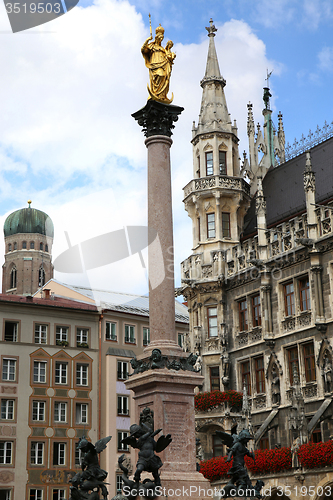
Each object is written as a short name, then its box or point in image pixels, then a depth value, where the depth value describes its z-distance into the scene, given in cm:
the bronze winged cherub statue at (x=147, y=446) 1728
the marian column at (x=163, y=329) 1944
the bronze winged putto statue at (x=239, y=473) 1869
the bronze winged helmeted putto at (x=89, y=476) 1803
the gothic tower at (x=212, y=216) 4331
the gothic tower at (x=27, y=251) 13988
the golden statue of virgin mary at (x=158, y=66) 2303
